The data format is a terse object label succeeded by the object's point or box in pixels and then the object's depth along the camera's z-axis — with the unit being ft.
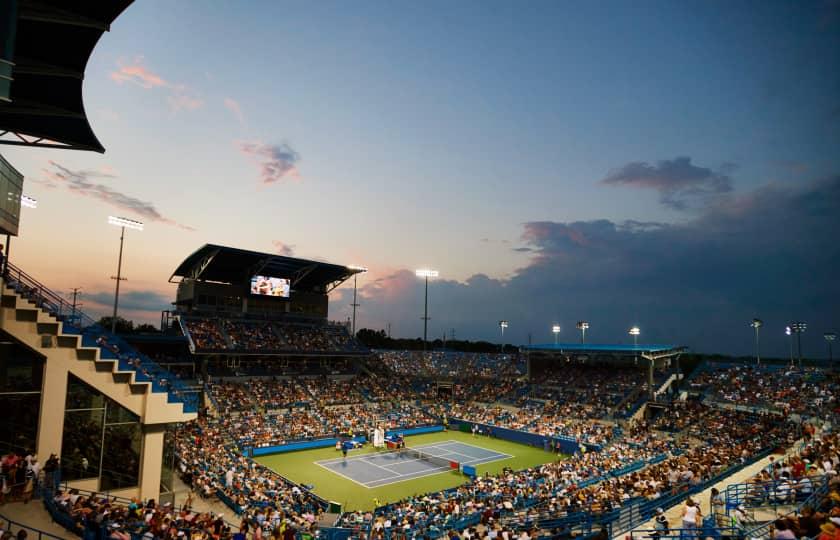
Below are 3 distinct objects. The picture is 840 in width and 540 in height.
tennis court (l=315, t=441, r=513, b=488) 101.30
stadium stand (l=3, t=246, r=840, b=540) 53.09
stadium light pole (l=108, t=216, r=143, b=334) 117.29
